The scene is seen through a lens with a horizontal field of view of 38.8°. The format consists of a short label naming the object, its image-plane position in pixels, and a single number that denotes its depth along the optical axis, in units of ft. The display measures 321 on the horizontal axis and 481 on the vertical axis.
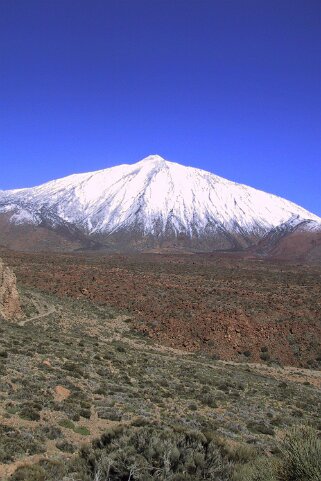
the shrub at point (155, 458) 25.73
